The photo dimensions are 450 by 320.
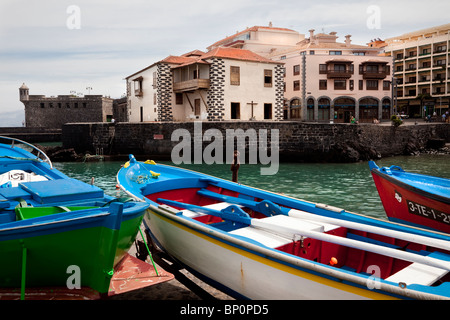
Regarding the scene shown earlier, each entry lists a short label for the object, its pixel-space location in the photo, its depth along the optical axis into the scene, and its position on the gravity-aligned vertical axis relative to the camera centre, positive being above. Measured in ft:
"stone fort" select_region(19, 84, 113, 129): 205.05 +13.53
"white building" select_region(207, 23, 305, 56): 176.76 +44.43
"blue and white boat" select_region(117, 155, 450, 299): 12.64 -4.87
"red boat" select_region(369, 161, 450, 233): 25.34 -4.85
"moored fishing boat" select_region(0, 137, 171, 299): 14.06 -4.24
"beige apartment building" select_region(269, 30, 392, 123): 152.76 +18.82
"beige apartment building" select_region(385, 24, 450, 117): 187.62 +29.21
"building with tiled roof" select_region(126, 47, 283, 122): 112.06 +13.44
